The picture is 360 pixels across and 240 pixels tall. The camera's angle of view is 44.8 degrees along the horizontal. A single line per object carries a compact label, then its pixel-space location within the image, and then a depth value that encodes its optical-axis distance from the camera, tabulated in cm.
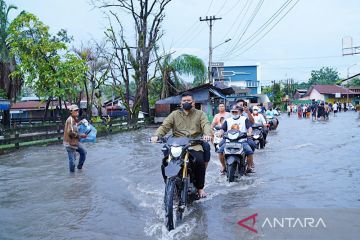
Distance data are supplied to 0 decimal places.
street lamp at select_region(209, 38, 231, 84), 3720
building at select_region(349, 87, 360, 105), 7819
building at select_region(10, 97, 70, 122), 5222
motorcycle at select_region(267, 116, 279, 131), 2392
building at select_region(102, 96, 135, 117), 5709
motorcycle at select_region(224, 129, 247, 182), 853
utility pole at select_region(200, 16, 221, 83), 3734
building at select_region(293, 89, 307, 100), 9595
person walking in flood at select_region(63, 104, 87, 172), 1013
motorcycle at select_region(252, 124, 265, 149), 1186
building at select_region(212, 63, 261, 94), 8056
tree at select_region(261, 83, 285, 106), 8031
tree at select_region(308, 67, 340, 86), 10959
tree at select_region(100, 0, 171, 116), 3306
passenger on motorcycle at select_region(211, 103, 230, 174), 1075
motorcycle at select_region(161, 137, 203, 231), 568
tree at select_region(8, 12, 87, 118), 2264
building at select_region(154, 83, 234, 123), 3159
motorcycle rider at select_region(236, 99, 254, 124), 984
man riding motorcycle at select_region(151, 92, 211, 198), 664
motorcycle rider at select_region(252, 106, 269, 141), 1359
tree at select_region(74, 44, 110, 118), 3434
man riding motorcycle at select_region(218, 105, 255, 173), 891
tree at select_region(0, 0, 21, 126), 2894
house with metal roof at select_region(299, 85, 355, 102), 7714
